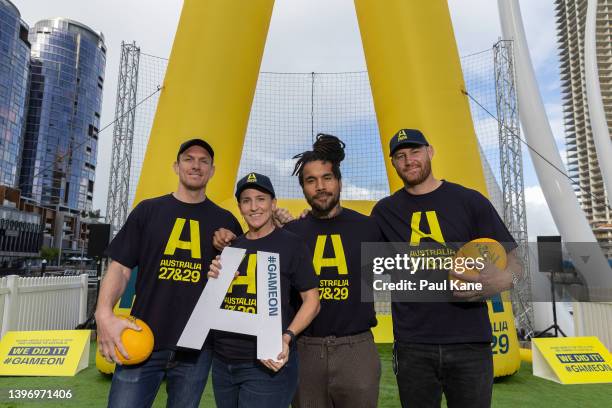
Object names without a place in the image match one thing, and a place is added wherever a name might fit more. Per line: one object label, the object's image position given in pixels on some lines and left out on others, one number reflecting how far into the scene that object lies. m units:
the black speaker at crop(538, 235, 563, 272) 6.50
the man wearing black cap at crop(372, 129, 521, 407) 1.72
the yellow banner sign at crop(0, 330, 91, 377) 4.32
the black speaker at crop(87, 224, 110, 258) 6.63
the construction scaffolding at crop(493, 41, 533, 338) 6.84
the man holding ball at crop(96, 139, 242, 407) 1.65
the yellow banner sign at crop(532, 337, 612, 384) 4.33
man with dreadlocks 1.73
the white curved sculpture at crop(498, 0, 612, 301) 10.02
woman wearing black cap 1.50
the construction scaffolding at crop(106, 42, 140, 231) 6.73
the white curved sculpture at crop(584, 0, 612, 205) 17.69
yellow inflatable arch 4.23
